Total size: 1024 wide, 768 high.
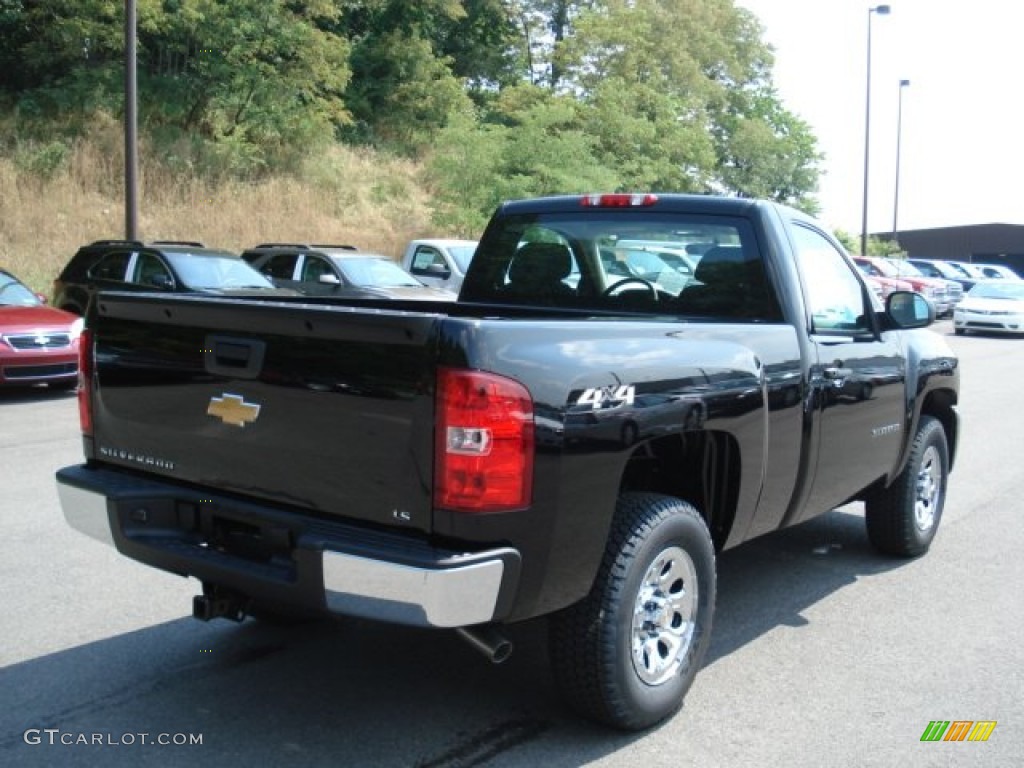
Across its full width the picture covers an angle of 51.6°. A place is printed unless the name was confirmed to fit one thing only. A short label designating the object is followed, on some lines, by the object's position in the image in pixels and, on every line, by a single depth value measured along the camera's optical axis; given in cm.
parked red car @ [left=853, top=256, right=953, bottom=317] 3197
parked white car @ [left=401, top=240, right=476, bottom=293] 1925
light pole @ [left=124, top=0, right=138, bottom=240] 1808
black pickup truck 314
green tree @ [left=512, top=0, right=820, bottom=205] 3444
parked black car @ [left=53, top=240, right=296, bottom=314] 1420
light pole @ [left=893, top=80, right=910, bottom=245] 4821
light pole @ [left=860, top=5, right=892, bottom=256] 3606
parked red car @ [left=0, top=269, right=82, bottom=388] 1166
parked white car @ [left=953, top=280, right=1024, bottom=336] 2633
